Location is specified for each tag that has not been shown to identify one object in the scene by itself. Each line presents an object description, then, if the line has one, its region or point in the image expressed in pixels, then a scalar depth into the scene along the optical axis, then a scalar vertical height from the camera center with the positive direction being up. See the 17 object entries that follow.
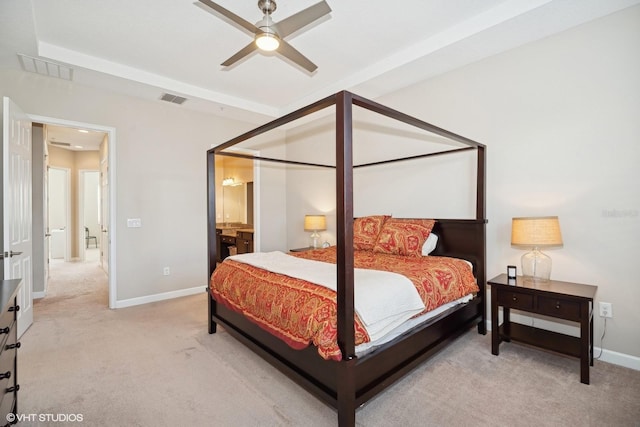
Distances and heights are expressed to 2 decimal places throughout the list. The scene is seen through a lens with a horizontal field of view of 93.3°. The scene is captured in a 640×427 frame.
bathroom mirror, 6.66 +0.20
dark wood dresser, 1.29 -0.67
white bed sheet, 1.80 -0.81
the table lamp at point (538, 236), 2.43 -0.21
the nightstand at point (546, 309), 2.16 -0.76
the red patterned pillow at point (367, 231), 3.60 -0.24
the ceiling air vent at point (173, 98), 4.03 +1.55
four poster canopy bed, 1.66 -0.60
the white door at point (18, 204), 2.77 +0.08
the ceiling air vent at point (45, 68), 3.10 +1.55
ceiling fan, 2.02 +1.34
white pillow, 3.21 -0.36
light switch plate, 4.05 -0.15
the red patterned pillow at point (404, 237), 3.17 -0.28
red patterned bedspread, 1.75 -0.60
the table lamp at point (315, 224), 4.77 -0.20
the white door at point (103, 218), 5.93 -0.16
